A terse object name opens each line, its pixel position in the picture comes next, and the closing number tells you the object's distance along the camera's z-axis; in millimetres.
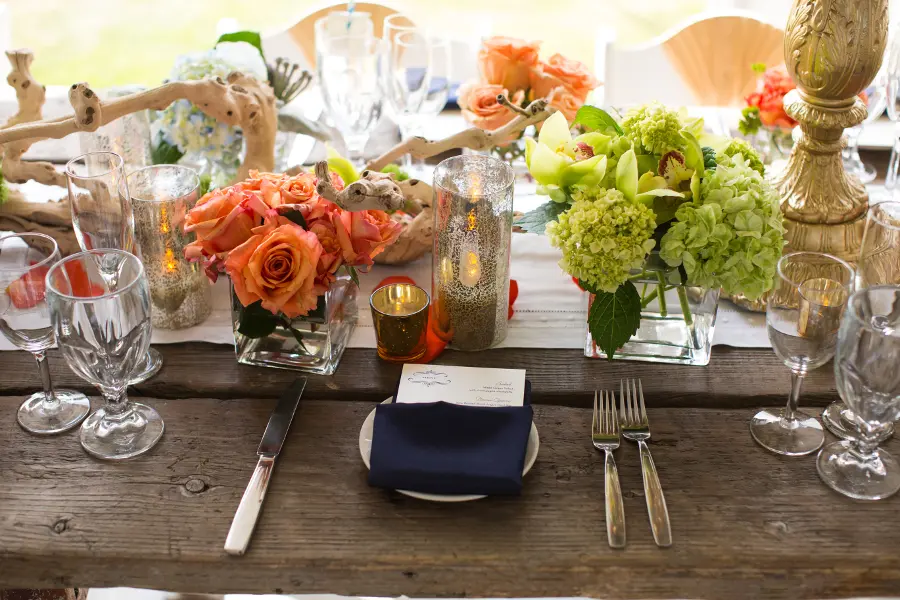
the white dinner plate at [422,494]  932
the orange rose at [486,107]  1533
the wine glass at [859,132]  1539
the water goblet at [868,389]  870
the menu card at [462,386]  1069
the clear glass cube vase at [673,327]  1148
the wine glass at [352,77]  1503
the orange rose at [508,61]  1548
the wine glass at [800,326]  960
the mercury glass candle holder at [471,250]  1104
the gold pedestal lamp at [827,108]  1105
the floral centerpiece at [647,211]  1013
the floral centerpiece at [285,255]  1023
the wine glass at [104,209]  1105
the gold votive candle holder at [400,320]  1125
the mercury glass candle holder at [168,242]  1166
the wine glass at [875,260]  1056
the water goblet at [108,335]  921
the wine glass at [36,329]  1016
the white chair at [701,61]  2084
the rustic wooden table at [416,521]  878
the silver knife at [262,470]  889
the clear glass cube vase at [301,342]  1122
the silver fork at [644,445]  901
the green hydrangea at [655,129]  1049
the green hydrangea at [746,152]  1112
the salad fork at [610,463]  898
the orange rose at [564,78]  1545
